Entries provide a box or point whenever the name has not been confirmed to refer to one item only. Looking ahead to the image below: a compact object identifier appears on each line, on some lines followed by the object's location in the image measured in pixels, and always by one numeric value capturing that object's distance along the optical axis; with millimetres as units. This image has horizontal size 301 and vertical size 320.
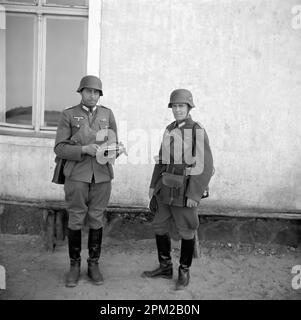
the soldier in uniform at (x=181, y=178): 4027
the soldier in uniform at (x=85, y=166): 4086
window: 5320
